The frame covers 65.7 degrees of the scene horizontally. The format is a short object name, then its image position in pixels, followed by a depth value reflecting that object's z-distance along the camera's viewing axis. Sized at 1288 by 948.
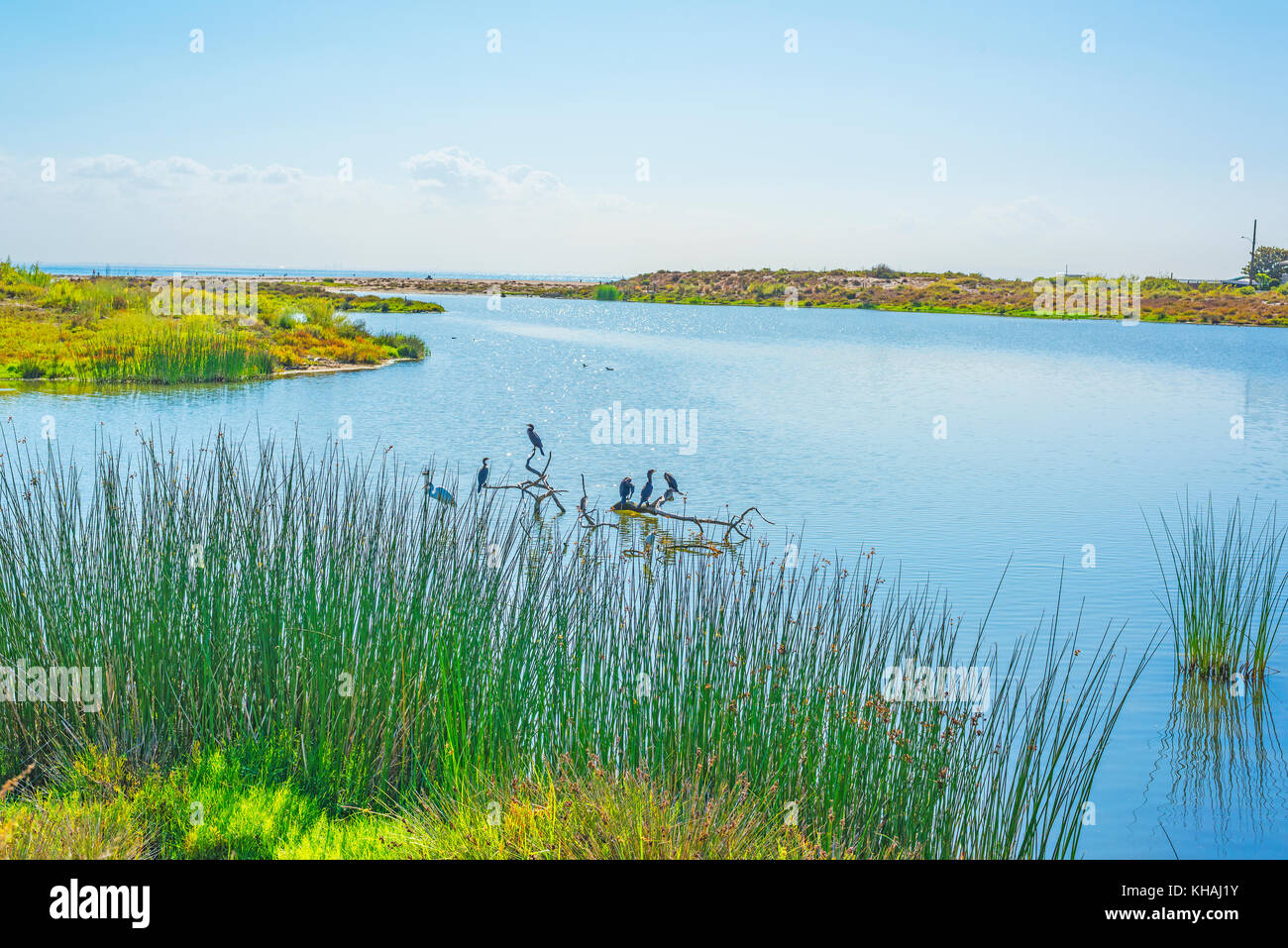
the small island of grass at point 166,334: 21.59
